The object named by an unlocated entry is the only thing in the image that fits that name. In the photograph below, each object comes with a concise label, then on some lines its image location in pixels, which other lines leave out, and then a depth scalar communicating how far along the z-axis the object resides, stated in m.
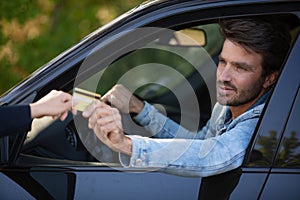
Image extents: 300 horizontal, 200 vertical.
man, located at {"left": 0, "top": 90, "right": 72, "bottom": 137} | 4.23
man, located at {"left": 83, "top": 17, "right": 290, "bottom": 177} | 4.24
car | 4.10
